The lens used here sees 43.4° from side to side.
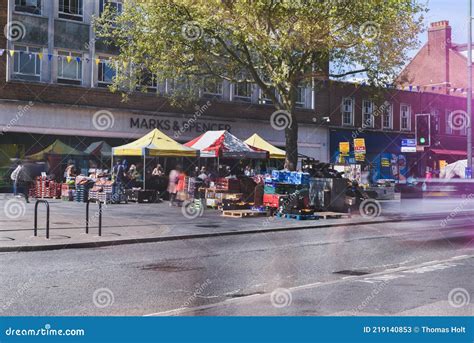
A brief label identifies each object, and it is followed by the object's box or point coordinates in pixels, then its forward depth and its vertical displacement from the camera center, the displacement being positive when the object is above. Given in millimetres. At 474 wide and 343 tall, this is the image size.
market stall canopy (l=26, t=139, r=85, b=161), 28344 +1476
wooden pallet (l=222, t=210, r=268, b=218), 19984 -1009
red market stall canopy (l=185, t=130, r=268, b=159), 25000 +1572
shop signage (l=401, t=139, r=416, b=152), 42750 +2906
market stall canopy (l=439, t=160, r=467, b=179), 38041 +1038
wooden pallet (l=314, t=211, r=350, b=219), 20438 -1053
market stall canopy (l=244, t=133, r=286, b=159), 29578 +1909
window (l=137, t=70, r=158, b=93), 31325 +5511
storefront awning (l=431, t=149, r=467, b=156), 47519 +2719
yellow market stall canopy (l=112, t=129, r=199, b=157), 24375 +1445
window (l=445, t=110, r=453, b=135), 49766 +5076
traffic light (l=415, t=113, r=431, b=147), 20141 +1874
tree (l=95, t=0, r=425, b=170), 20500 +5438
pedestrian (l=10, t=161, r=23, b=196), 24531 +267
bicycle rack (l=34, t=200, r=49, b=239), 13109 -1091
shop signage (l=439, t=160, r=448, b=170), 47381 +1791
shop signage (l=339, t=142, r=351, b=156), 36197 +2260
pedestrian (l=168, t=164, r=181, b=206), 23531 -46
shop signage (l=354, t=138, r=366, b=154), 36094 +2352
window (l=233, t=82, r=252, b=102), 36594 +5624
